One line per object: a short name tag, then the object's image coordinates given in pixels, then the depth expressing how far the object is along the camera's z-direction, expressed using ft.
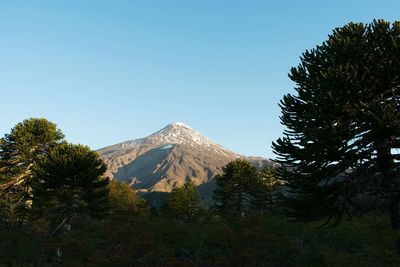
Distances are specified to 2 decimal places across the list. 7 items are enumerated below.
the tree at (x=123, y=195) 182.19
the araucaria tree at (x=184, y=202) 180.14
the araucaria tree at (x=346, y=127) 45.96
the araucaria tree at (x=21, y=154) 110.93
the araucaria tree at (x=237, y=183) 144.87
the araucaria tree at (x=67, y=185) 98.73
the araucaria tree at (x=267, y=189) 159.53
